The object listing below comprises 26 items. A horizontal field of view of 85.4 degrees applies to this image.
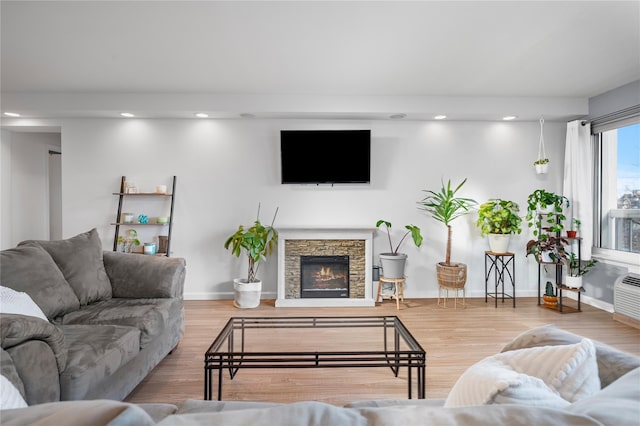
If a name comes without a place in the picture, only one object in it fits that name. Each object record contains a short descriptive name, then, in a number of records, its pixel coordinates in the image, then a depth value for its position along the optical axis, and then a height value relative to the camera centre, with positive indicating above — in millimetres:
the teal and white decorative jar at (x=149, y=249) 4352 -532
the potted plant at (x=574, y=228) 4223 -248
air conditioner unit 3480 -934
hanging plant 4441 +629
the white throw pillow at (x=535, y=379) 716 -397
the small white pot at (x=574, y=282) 4023 -856
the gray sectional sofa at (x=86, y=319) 1439 -673
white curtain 4238 +391
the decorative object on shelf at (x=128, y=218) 4441 -147
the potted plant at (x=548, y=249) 4086 -486
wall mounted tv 4512 +670
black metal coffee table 1838 -1172
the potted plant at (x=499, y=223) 4297 -186
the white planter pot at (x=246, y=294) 4203 -1057
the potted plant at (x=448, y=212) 4180 -51
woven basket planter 4164 -816
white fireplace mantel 4312 -578
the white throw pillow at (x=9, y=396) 1036 -587
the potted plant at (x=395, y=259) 4160 -625
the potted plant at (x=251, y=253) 4180 -562
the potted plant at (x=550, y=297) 4145 -1072
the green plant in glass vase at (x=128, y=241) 4484 -450
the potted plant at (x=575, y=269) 4043 -732
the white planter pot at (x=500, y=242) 4312 -423
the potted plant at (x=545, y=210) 4159 -22
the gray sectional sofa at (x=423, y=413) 469 -306
